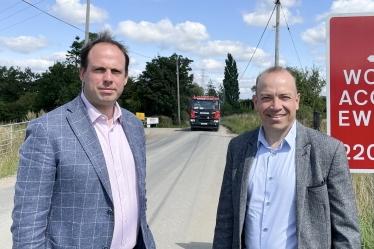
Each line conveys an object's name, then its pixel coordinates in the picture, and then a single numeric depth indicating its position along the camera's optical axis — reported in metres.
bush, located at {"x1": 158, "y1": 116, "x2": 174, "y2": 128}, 45.19
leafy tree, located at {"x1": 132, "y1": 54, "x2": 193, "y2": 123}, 48.91
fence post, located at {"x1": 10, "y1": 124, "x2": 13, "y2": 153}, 12.76
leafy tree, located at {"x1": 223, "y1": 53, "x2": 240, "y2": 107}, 76.75
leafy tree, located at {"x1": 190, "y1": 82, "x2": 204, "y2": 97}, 51.78
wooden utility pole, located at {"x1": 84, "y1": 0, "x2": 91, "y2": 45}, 18.00
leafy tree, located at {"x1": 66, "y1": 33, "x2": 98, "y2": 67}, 61.25
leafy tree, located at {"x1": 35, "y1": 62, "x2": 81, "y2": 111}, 49.50
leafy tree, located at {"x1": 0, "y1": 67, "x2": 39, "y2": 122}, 57.19
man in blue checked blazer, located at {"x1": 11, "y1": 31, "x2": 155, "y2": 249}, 1.84
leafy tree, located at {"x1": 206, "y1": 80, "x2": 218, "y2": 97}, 79.94
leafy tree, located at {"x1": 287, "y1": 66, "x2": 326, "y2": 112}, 27.09
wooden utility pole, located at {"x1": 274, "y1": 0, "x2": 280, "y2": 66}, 17.66
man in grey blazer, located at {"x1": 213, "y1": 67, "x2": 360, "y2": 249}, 1.89
